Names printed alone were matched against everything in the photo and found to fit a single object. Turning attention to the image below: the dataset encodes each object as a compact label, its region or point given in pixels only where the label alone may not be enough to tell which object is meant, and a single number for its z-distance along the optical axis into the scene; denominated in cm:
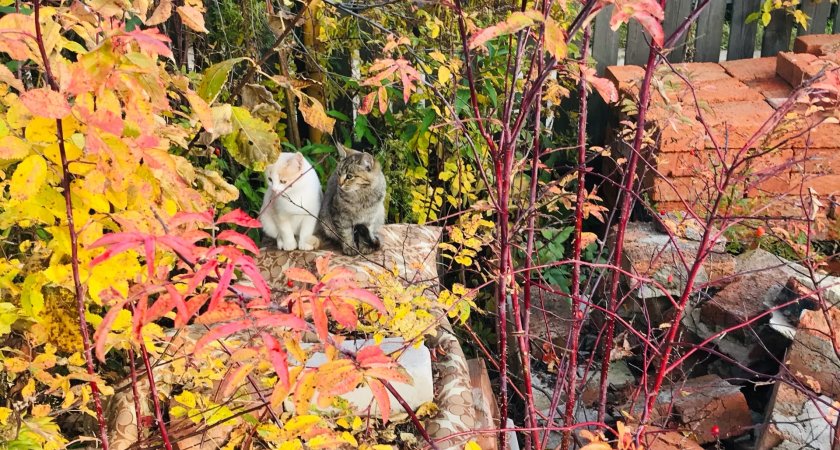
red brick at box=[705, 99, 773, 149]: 347
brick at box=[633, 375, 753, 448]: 295
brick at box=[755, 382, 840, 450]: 263
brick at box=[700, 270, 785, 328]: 328
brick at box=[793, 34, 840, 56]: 417
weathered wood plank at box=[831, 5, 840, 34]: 457
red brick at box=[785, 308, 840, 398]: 282
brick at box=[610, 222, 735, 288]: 335
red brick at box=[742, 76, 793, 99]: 397
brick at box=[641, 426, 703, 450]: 266
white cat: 298
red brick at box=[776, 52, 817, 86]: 389
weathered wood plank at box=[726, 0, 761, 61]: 455
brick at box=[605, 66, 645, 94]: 415
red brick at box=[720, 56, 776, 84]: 430
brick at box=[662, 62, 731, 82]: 429
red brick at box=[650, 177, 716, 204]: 370
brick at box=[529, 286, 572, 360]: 363
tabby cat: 311
